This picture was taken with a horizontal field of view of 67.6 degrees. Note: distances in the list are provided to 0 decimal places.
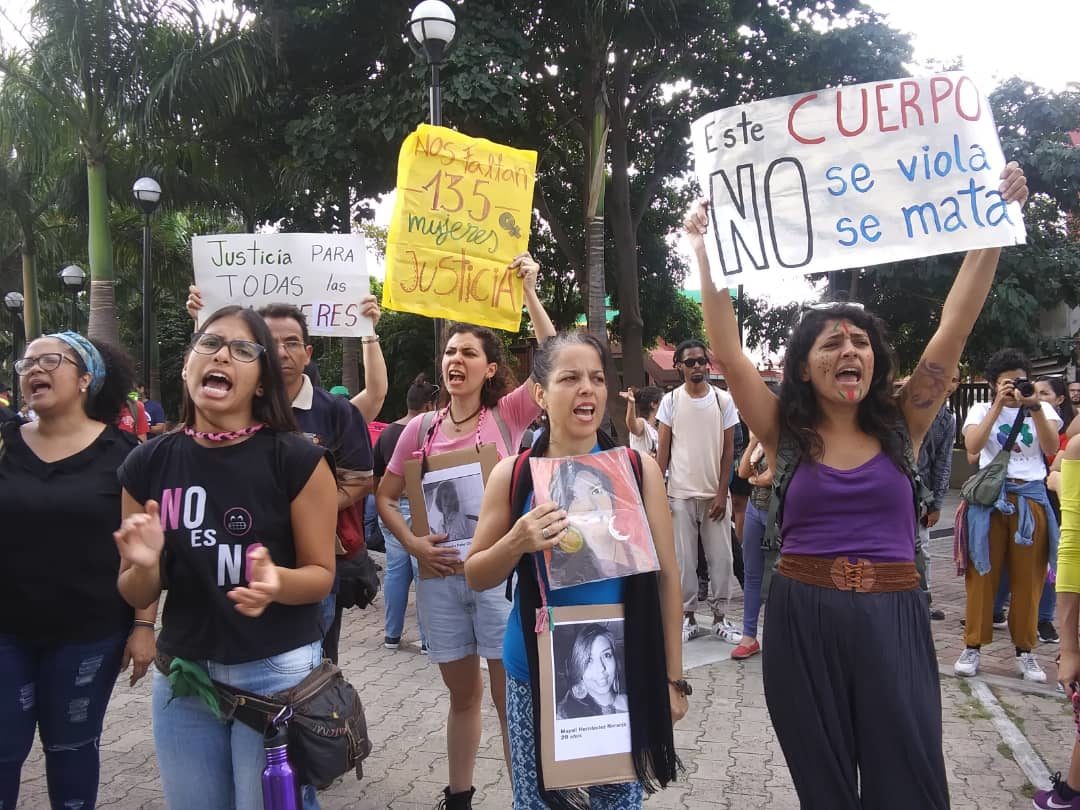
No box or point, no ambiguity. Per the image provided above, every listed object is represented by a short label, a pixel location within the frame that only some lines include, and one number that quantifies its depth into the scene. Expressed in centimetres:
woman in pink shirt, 318
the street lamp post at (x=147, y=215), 1299
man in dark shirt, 323
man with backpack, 579
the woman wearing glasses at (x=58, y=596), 257
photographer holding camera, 507
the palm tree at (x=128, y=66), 1163
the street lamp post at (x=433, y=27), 673
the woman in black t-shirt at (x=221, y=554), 207
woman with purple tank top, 220
